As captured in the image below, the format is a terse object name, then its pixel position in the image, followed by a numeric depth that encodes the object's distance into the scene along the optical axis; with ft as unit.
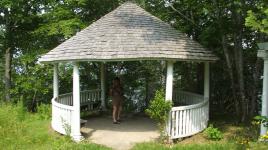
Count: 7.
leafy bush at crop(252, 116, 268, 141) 15.09
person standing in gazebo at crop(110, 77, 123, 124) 29.67
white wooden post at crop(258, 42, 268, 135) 22.53
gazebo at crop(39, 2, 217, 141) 24.14
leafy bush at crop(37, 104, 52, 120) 34.65
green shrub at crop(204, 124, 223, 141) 25.05
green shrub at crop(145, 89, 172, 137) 23.64
